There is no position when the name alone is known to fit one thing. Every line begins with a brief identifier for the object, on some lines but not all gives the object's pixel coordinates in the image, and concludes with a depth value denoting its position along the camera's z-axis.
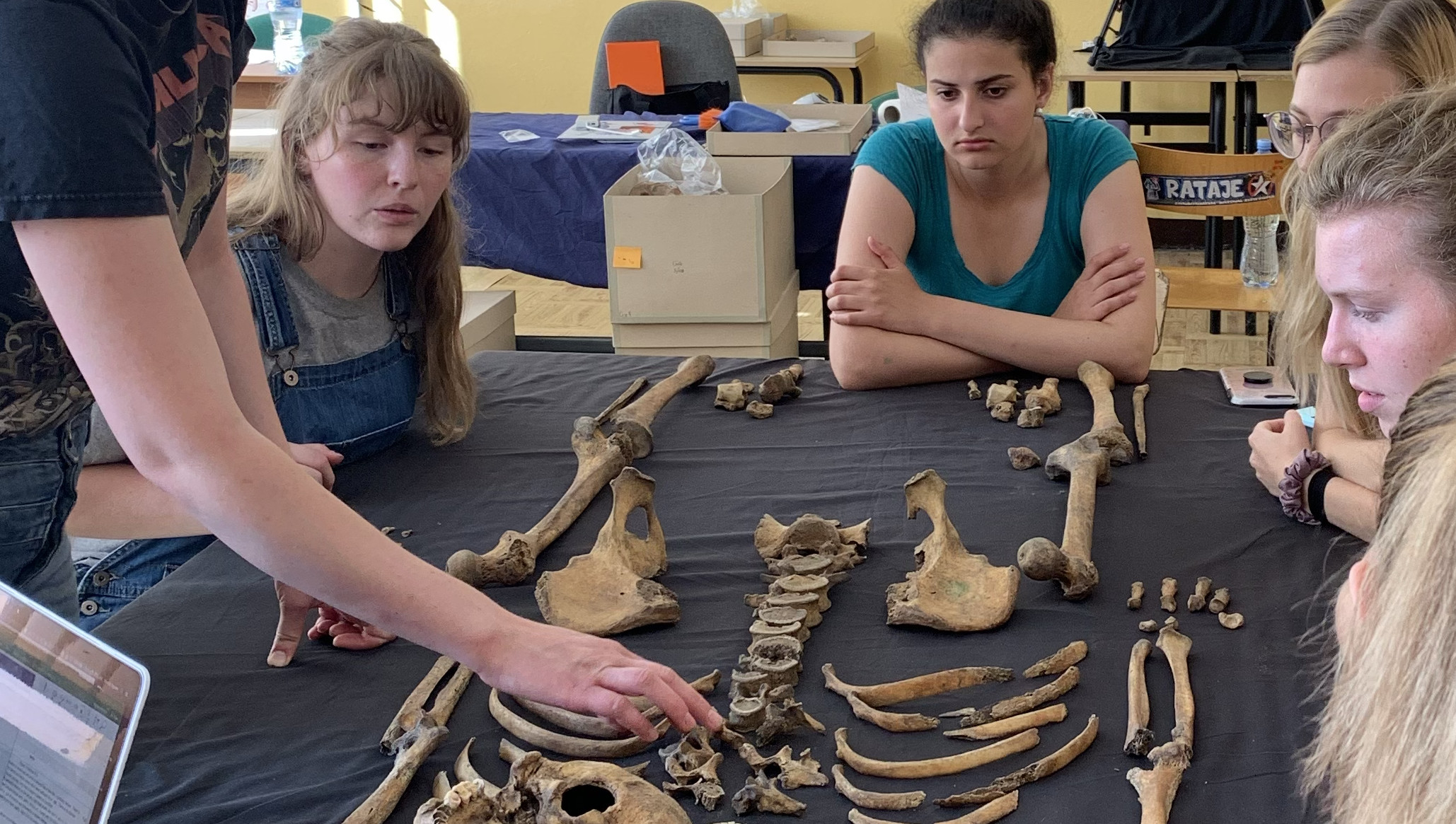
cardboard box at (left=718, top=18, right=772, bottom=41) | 6.97
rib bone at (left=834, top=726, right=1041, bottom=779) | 1.33
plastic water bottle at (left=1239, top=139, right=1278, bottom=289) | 4.62
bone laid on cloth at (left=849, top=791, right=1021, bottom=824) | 1.25
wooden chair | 3.97
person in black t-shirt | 1.09
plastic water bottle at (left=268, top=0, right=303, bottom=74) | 5.46
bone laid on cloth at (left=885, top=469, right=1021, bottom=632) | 1.62
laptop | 1.00
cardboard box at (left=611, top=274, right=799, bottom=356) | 3.83
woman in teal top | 2.54
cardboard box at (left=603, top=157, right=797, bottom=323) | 3.65
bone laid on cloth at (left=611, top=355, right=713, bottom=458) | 2.22
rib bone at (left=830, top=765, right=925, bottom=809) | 1.28
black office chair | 5.98
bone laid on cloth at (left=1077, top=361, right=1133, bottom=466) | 2.13
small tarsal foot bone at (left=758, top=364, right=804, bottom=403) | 2.46
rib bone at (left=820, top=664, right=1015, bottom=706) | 1.47
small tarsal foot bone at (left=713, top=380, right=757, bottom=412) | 2.45
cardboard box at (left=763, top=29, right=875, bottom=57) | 7.15
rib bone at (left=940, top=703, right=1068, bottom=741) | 1.39
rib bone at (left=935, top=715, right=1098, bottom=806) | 1.28
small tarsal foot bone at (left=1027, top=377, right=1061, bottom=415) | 2.37
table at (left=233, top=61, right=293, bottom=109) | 5.80
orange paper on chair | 5.92
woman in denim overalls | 2.16
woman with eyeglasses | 1.57
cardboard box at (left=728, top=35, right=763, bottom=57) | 6.99
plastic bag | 3.99
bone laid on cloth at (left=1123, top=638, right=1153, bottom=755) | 1.35
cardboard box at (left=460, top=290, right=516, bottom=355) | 3.57
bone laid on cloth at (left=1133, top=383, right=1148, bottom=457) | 2.20
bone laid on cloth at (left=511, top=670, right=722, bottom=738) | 1.41
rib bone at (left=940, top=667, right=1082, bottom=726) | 1.43
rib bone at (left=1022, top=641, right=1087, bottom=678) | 1.52
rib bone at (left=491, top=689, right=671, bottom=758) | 1.38
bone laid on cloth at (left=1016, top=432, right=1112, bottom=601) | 1.63
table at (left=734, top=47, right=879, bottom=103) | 7.11
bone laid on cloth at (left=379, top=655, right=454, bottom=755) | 1.40
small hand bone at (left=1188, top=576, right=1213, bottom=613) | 1.65
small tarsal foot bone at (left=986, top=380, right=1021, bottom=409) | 2.37
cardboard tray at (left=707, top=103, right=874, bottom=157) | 4.27
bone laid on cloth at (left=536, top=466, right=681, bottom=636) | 1.65
